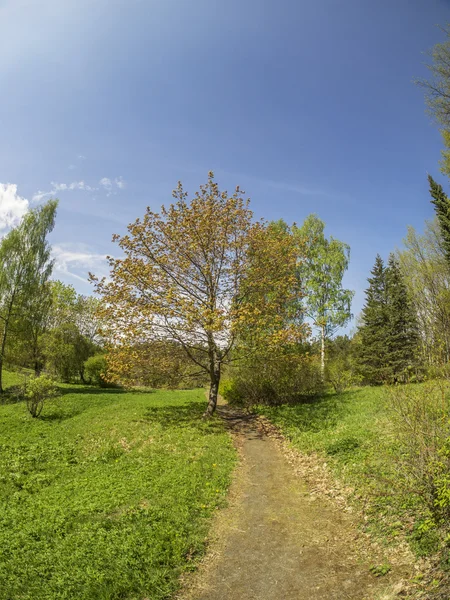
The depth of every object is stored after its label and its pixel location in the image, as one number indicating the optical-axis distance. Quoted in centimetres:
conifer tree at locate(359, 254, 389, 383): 3106
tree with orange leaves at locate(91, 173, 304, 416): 1499
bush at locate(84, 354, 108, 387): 3216
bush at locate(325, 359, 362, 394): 2145
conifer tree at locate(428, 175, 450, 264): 1739
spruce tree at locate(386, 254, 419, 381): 3006
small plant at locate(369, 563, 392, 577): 477
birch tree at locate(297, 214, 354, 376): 2580
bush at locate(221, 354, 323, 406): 1838
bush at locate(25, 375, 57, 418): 1561
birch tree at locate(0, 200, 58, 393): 2506
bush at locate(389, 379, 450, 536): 510
